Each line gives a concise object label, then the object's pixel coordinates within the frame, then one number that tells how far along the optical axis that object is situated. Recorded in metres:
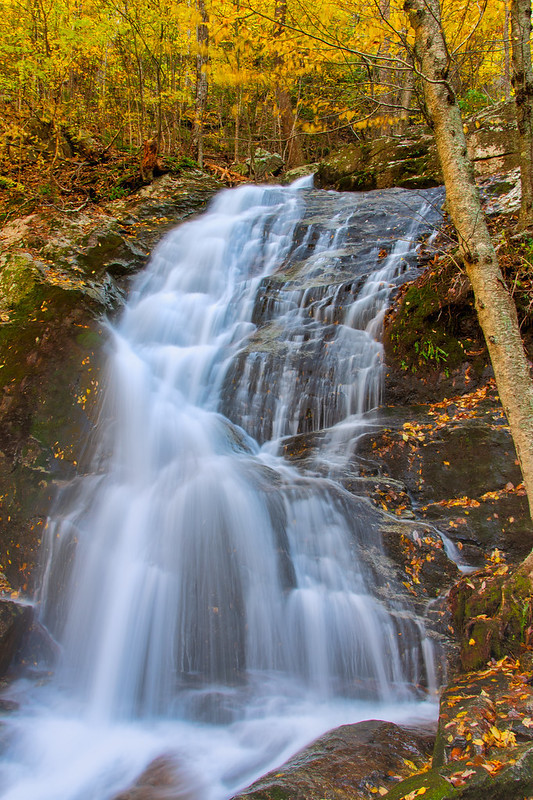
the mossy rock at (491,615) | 3.19
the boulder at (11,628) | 4.28
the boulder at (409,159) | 9.89
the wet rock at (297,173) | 15.16
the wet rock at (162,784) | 3.06
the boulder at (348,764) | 2.53
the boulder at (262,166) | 16.11
